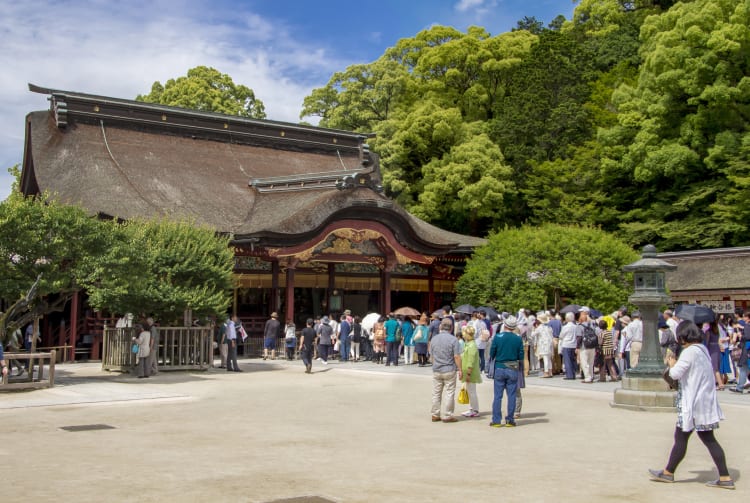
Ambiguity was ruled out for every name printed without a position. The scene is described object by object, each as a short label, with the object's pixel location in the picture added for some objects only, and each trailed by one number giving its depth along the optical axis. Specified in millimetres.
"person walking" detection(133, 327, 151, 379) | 19672
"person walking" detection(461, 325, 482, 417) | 12500
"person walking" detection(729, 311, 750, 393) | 17000
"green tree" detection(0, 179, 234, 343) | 17453
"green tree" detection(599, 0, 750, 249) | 33781
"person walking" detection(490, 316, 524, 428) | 11891
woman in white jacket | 7816
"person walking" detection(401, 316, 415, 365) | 24797
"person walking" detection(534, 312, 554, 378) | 20406
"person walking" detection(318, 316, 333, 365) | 24562
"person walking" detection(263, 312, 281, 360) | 26297
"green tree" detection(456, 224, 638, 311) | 27281
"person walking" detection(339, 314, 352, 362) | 26500
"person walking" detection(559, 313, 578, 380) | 19656
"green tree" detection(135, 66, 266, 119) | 49581
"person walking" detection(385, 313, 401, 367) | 24133
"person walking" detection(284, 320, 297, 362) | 26625
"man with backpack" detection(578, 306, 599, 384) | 19078
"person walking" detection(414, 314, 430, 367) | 23484
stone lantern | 13812
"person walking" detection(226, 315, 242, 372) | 22438
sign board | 29900
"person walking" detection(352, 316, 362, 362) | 26594
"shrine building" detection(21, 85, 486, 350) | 28391
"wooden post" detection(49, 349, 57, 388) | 16750
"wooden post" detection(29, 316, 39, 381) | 16766
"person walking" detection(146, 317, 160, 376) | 20047
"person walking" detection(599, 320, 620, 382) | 19188
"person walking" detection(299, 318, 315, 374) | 21541
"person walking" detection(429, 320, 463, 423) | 12367
